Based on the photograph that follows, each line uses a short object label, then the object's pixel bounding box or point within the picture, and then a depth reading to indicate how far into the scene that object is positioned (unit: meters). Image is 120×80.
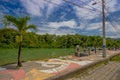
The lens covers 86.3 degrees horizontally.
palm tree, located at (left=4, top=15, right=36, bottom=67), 4.86
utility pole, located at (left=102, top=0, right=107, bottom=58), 9.54
